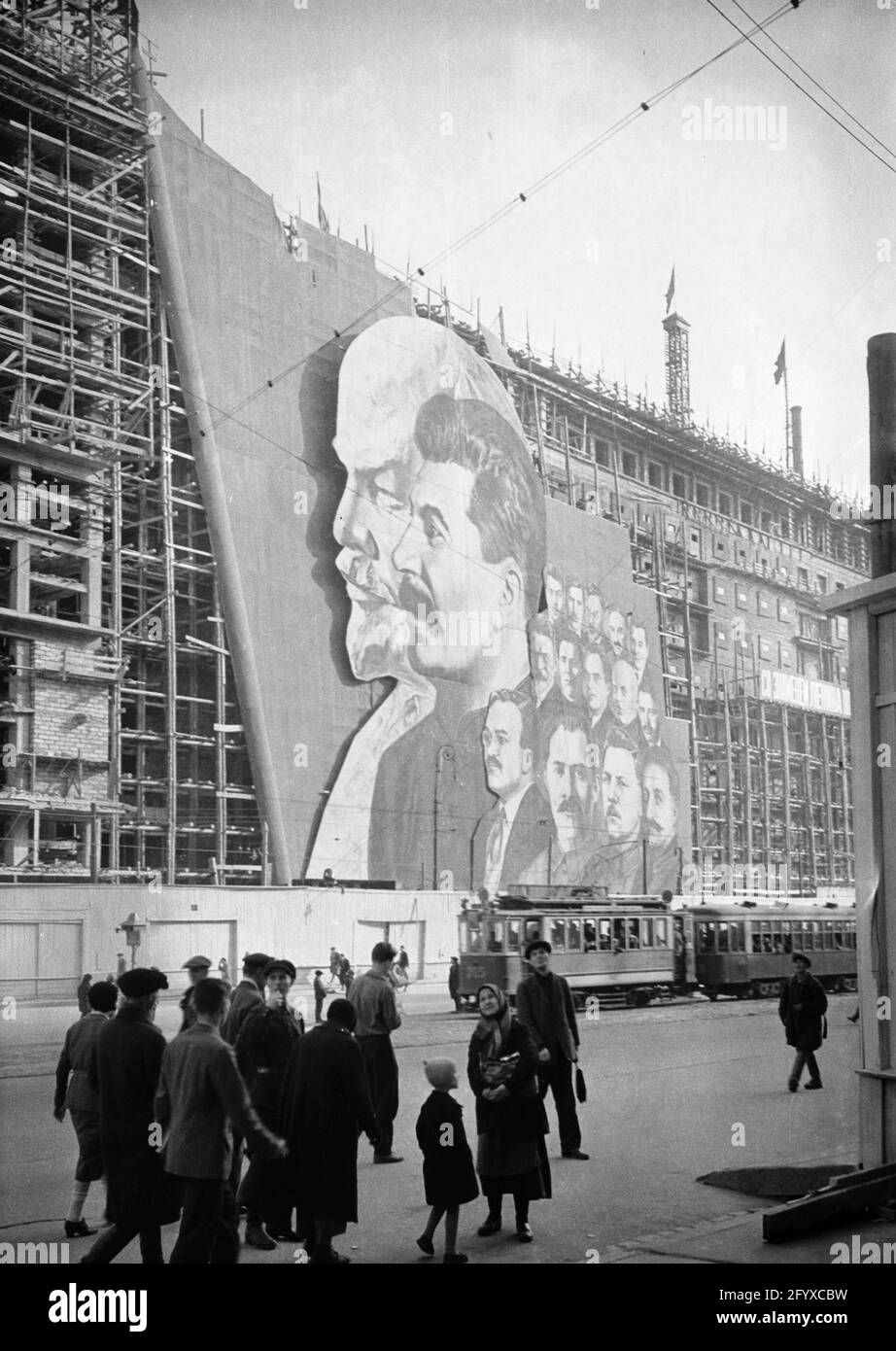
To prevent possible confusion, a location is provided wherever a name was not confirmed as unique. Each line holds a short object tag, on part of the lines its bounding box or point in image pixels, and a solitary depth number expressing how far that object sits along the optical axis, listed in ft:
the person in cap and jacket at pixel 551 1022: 32.99
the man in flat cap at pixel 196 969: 27.45
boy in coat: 23.44
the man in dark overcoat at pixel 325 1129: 22.06
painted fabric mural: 136.56
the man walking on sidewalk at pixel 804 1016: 46.09
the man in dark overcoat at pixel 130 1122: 20.97
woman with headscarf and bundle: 25.34
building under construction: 105.81
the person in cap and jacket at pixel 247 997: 26.81
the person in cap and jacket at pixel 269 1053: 25.08
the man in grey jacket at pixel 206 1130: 19.70
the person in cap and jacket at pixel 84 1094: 24.73
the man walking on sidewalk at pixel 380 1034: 33.17
